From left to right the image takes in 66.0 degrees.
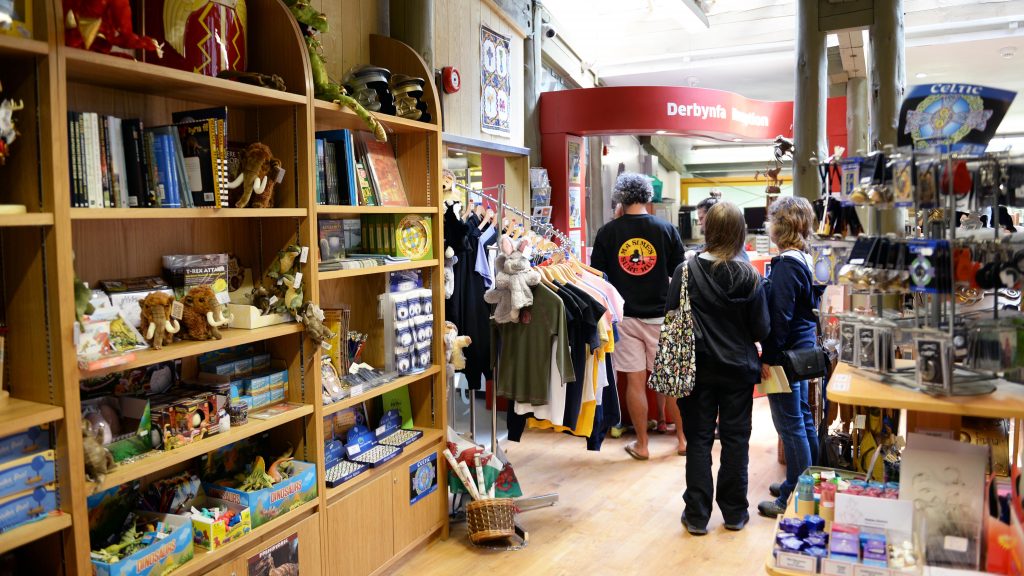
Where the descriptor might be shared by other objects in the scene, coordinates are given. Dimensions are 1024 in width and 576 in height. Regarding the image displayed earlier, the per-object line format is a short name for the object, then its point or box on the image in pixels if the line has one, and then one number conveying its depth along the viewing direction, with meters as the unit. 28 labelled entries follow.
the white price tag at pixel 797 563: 1.82
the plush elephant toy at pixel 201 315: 2.40
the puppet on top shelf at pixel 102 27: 1.97
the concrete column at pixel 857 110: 7.96
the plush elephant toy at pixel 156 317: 2.27
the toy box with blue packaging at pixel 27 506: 1.86
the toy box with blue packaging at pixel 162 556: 2.10
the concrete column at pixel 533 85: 5.98
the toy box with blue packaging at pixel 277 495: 2.55
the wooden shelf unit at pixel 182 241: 1.90
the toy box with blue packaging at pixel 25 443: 1.90
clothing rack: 3.92
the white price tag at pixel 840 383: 1.83
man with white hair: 4.80
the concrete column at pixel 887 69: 4.59
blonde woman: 3.61
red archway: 6.10
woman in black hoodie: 3.50
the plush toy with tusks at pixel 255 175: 2.56
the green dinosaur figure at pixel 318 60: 2.85
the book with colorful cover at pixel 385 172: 3.30
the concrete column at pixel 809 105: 4.96
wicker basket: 3.49
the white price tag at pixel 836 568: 1.79
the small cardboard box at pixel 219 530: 2.37
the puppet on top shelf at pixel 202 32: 2.37
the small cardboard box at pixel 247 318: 2.61
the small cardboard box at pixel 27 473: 1.86
